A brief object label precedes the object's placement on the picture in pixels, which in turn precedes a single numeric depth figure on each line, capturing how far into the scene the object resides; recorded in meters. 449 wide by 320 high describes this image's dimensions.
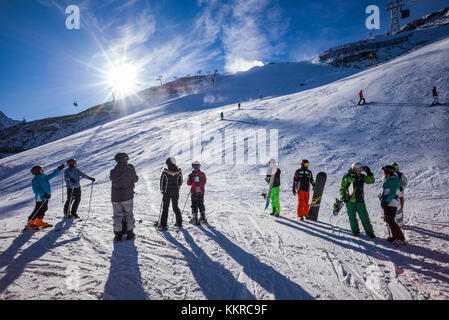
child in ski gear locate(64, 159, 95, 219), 6.73
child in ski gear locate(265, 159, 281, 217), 6.80
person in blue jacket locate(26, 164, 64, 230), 5.82
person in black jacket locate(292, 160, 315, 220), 6.55
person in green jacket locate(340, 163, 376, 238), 5.14
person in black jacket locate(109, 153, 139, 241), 4.68
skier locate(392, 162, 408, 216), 5.83
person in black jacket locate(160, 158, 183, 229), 5.60
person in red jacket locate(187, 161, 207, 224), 6.03
